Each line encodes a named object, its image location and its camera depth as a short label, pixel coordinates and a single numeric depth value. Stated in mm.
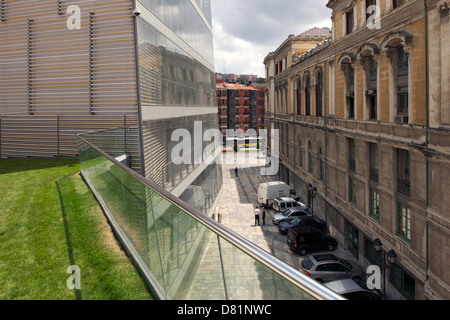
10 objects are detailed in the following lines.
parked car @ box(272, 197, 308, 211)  33031
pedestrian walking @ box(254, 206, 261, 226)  28897
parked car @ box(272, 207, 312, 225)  29453
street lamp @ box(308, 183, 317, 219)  29075
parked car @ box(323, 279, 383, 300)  15836
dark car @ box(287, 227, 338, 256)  23391
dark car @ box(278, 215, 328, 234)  27292
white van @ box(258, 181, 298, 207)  35438
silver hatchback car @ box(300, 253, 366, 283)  18984
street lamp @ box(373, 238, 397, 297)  16234
